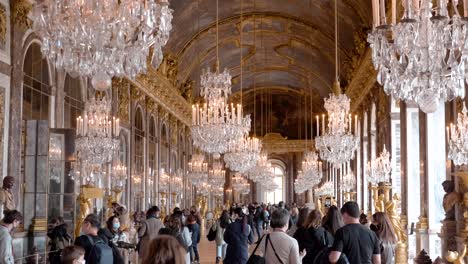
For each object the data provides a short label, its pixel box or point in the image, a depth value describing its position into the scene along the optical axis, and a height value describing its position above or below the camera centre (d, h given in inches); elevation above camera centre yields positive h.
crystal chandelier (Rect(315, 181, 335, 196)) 1229.6 -3.7
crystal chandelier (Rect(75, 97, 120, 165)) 530.0 +39.7
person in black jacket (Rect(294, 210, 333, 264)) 298.8 -21.5
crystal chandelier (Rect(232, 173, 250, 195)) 1437.0 +6.4
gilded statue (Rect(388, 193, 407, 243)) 469.4 -19.1
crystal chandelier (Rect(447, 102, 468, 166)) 421.1 +27.4
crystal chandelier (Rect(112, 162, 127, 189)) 732.9 +13.8
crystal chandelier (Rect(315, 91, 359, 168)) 521.3 +39.1
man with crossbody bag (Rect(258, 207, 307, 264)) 233.8 -20.4
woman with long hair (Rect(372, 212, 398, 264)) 304.2 -22.4
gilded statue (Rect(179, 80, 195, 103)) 1235.9 +175.0
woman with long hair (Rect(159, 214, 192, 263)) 328.8 -20.1
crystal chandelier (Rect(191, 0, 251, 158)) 494.0 +48.6
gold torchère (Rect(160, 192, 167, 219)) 843.1 -20.0
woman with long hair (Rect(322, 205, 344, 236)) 302.7 -14.4
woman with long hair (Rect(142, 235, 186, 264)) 145.2 -13.5
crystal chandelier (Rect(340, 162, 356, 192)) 972.6 +6.9
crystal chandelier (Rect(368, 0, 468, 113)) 237.1 +46.6
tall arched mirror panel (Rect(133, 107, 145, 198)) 872.3 +45.8
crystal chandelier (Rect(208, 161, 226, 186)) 1083.3 +18.0
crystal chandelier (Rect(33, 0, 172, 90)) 242.1 +54.3
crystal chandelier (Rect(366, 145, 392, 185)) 650.2 +16.6
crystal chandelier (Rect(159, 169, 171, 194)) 1036.7 +8.0
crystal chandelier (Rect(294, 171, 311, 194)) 1196.5 +5.7
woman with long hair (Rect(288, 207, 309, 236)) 333.6 -14.1
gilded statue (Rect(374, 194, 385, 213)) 513.0 -12.7
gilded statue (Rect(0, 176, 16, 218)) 426.6 -3.5
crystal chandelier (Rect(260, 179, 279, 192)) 1504.7 +2.1
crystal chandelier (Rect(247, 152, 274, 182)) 1136.2 +26.4
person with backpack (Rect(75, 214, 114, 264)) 237.8 -19.7
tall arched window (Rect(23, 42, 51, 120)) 517.0 +78.5
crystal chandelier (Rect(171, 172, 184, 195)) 1128.7 +5.1
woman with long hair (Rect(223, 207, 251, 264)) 399.9 -31.3
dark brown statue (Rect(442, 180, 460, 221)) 460.3 -8.1
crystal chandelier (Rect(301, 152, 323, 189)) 1020.2 +26.9
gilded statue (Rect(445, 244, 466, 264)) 217.3 -22.4
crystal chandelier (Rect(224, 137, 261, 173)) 637.3 +29.2
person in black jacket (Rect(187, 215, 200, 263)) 514.3 -31.5
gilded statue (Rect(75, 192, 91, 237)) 464.4 -12.5
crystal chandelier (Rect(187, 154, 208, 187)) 950.2 +24.3
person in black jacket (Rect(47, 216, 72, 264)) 434.9 -31.4
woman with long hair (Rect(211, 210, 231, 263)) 494.9 -37.8
